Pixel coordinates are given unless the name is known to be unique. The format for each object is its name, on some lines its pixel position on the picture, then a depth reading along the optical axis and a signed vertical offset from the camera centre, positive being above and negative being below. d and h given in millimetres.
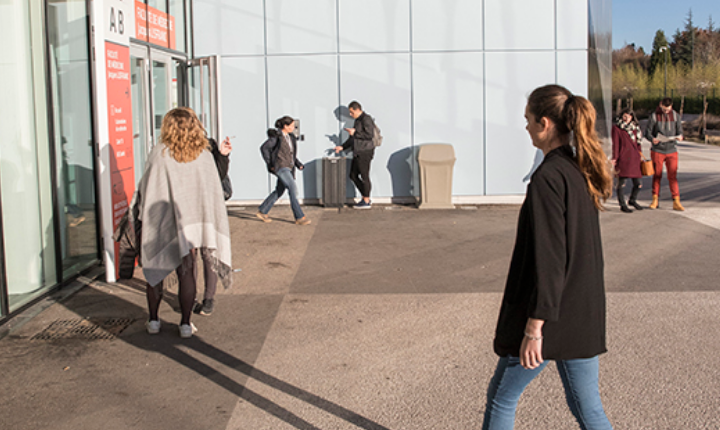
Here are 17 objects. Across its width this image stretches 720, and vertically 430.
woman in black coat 2709 -474
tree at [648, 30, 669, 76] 86438 +10915
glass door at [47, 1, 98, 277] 7090 +201
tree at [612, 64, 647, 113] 78750 +6395
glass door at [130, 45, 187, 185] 8805 +604
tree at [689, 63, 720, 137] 55222 +4966
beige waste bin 12898 -516
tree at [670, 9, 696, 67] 89625 +12695
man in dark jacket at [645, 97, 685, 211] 12086 +36
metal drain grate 5613 -1392
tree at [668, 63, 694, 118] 62125 +5377
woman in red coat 12141 -149
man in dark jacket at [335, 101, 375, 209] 12602 -19
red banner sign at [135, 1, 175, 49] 8788 +1597
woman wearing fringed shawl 5414 -412
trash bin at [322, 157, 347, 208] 13016 -563
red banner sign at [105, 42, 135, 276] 7191 +252
